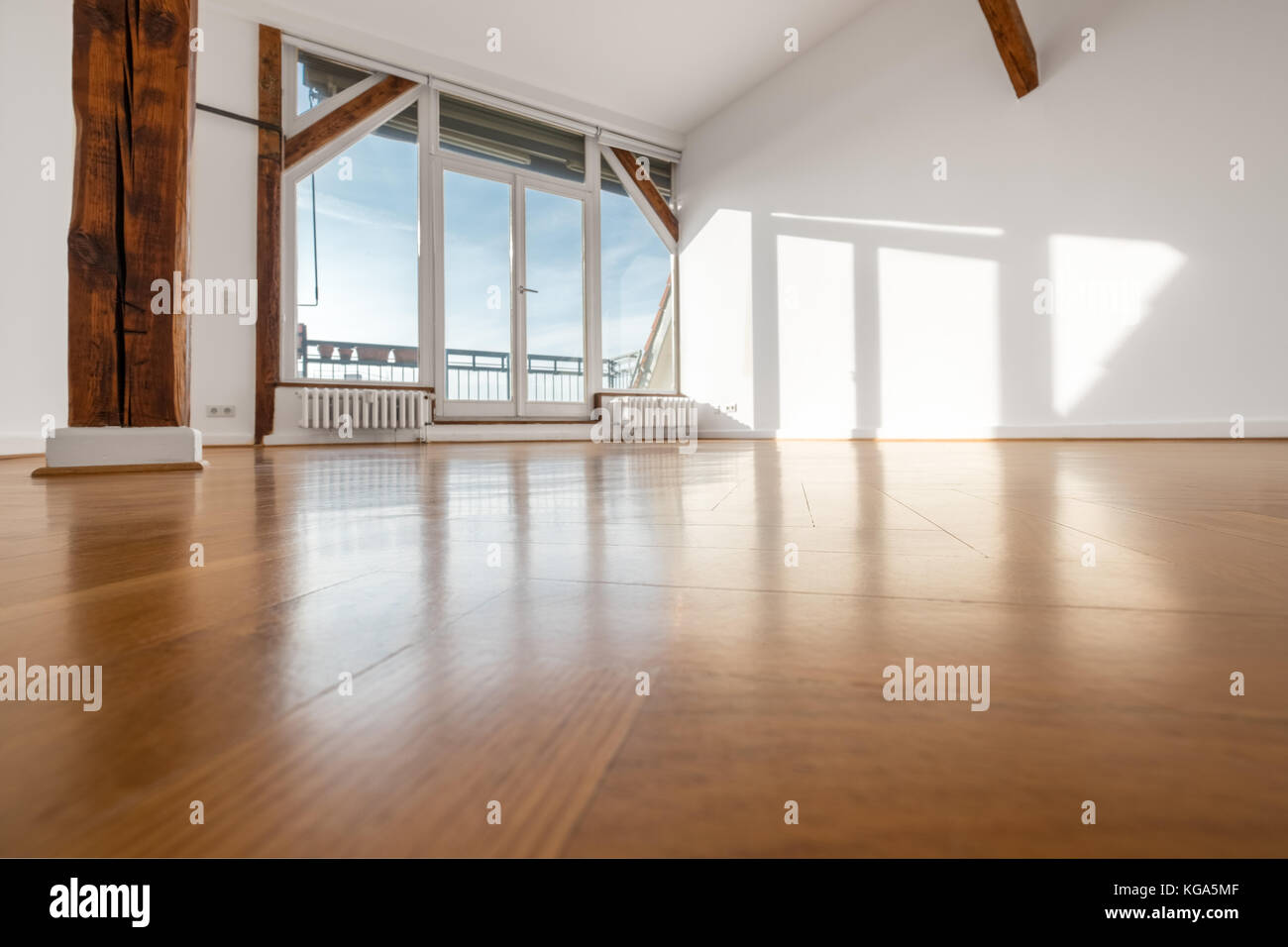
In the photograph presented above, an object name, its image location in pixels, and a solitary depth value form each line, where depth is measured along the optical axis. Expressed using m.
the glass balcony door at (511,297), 6.00
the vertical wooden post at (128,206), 1.92
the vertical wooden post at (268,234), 4.98
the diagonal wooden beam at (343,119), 5.18
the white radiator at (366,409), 5.17
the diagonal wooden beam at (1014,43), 4.10
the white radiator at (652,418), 6.73
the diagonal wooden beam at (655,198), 7.01
